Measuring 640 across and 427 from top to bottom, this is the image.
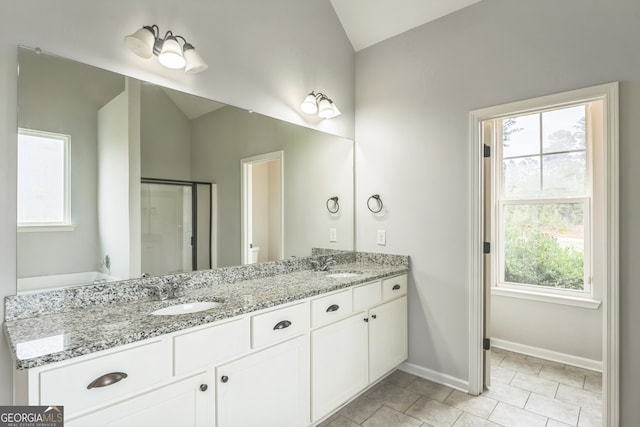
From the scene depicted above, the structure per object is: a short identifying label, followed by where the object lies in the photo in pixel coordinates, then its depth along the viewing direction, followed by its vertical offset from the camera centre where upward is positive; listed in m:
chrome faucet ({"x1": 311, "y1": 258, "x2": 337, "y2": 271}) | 2.55 -0.41
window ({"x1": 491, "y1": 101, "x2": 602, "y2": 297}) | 2.83 +0.10
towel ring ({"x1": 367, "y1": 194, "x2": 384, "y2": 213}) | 2.82 +0.09
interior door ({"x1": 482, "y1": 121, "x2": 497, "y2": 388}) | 2.40 -0.20
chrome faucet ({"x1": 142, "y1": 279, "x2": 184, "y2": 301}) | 1.67 -0.39
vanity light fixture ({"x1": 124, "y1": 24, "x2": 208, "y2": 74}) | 1.58 +0.81
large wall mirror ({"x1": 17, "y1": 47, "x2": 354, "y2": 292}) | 1.42 +0.18
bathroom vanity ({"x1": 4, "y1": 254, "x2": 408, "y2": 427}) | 1.08 -0.56
